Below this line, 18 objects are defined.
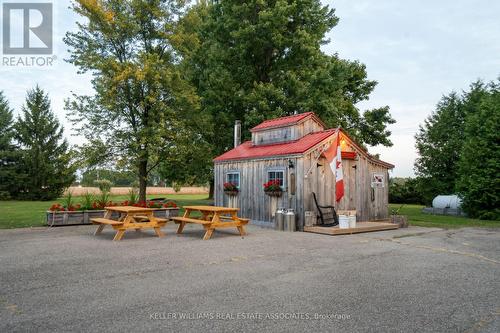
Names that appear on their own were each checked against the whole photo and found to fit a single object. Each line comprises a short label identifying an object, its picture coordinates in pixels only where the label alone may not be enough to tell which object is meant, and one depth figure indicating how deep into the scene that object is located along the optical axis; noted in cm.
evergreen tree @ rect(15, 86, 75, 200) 3600
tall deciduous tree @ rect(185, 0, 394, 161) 2344
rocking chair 1354
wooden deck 1225
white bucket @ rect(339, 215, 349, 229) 1275
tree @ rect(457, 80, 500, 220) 1930
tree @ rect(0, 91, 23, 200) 3544
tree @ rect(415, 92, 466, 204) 2909
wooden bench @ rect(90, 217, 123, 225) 1044
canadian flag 1333
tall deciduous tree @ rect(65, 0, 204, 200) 2031
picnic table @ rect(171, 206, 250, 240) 1091
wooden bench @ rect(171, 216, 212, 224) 1091
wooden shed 1371
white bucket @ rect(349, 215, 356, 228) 1286
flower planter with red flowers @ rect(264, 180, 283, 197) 1404
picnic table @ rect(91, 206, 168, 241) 1044
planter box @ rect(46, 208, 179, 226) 1382
